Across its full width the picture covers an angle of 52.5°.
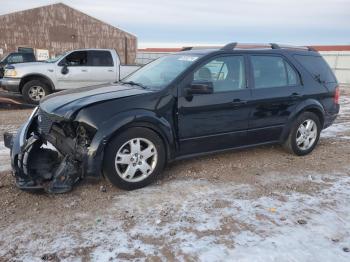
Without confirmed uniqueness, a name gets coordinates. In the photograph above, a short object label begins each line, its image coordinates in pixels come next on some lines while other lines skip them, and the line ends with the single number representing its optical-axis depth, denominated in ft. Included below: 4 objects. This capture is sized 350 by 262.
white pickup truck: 33.45
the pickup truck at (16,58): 51.22
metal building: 92.35
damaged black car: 12.93
